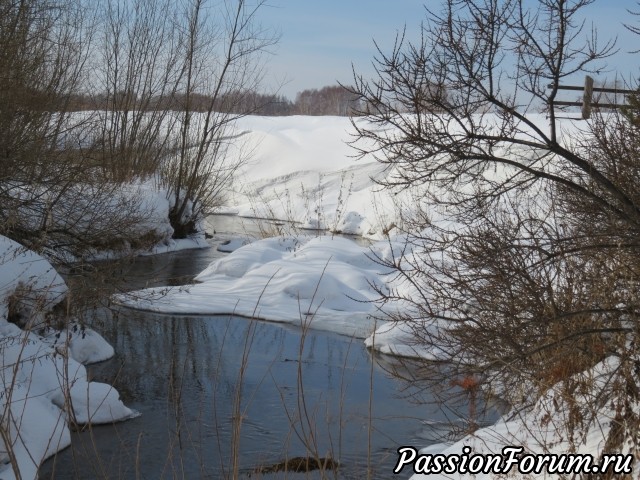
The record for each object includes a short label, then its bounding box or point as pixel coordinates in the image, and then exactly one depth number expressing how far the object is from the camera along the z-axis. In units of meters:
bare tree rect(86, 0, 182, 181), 20.31
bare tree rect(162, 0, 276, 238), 18.91
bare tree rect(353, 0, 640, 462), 5.50
